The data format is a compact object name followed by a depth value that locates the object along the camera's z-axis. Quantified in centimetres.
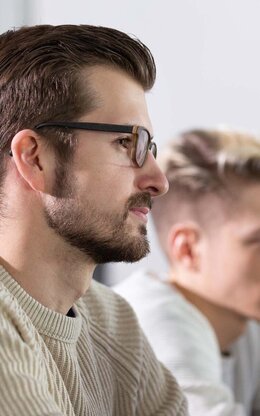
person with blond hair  192
